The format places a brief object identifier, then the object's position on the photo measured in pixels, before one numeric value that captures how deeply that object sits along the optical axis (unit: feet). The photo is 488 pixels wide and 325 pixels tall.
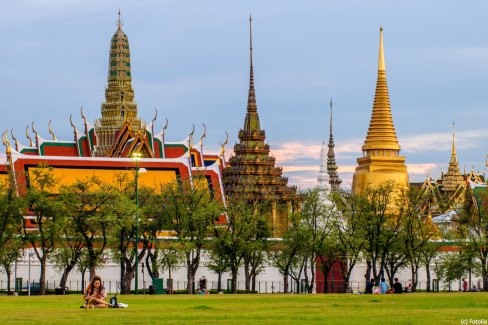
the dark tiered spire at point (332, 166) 523.29
